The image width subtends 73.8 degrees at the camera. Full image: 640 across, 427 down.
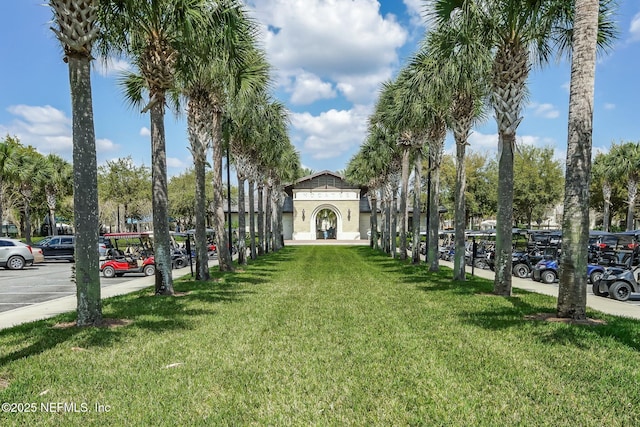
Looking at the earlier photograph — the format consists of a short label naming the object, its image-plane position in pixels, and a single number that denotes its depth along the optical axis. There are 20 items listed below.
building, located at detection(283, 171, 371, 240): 52.06
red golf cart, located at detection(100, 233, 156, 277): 17.30
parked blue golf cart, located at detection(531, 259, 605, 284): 15.14
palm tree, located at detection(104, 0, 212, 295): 9.48
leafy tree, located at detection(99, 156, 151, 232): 48.88
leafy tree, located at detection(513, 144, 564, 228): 42.62
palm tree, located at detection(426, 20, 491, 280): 11.11
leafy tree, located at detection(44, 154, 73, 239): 38.33
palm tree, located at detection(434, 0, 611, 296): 10.00
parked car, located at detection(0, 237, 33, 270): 20.48
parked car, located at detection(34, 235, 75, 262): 24.98
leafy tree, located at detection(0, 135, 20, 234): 30.27
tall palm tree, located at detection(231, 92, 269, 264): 18.59
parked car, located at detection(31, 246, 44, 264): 21.89
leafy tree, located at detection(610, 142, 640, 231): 36.22
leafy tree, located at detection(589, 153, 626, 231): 38.47
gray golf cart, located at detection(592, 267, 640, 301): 11.41
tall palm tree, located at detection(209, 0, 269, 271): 11.25
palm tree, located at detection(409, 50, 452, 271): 12.83
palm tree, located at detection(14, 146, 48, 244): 32.85
